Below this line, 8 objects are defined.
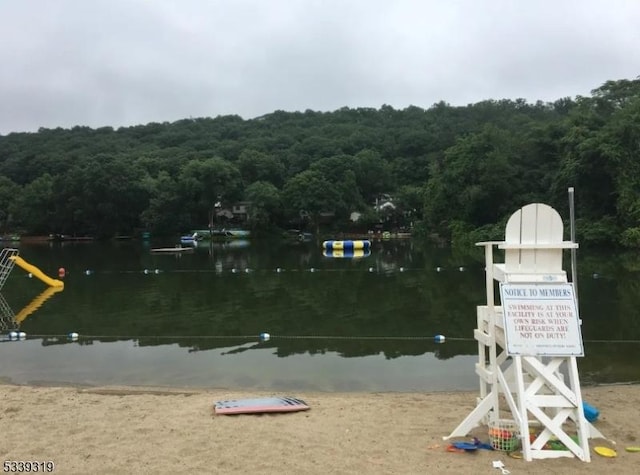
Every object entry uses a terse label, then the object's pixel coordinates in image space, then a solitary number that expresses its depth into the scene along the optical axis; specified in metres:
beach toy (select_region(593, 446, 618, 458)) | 5.32
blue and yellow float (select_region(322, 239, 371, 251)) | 43.91
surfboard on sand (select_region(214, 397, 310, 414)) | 6.97
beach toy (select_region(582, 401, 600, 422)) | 6.31
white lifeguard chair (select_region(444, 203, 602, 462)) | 5.27
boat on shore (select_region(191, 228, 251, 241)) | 70.75
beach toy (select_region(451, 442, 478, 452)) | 5.43
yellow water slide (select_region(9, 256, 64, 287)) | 22.45
